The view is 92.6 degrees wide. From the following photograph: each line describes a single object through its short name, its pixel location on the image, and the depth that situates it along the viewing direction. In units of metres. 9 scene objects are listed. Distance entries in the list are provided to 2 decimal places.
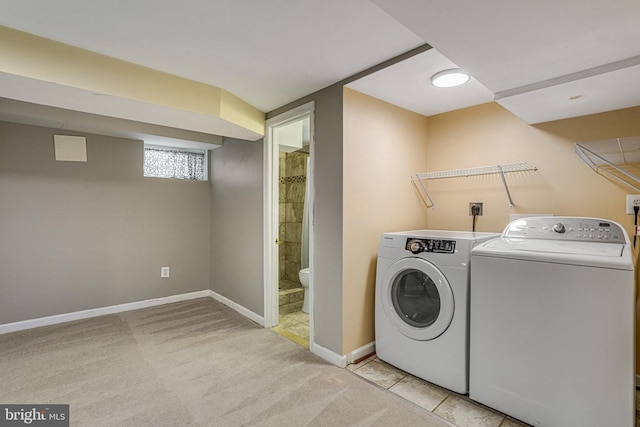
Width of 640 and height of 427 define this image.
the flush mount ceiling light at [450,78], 1.91
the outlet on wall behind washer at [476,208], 2.53
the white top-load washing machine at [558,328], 1.34
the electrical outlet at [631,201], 1.86
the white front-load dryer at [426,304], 1.84
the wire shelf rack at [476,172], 2.28
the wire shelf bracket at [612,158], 1.69
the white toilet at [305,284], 3.38
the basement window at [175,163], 3.62
